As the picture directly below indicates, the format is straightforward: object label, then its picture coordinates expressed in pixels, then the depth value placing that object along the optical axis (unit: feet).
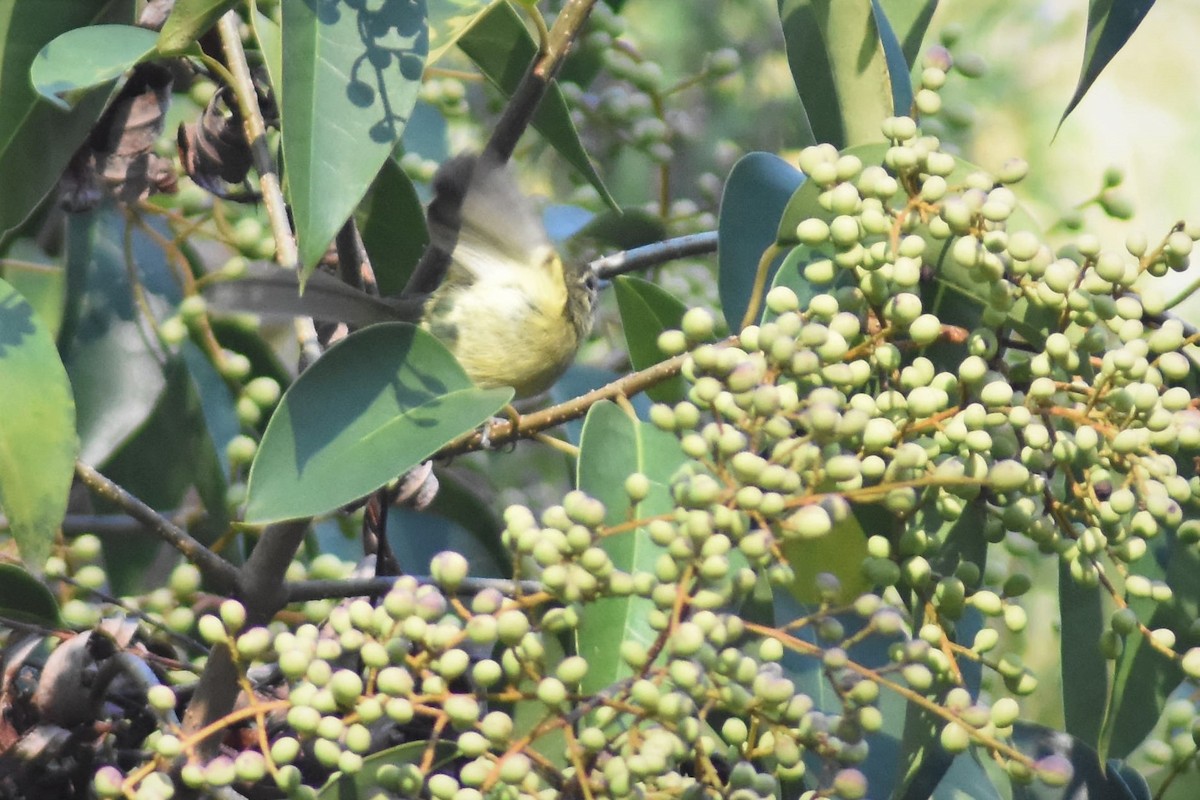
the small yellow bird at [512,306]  20.71
